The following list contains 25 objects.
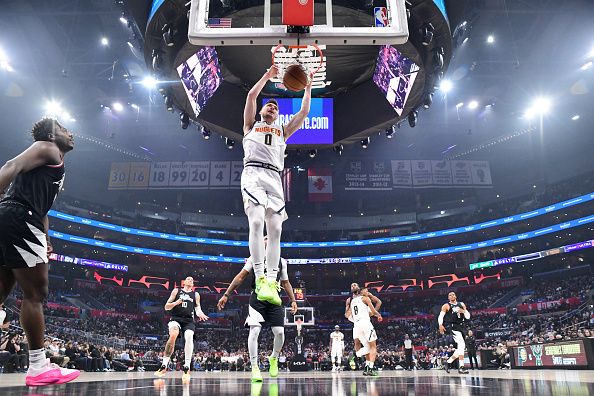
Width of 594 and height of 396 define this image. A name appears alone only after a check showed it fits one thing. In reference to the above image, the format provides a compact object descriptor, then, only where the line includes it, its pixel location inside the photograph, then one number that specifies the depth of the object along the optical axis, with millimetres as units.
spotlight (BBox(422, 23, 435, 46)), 8289
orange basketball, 4793
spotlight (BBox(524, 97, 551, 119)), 28897
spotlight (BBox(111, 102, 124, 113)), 28891
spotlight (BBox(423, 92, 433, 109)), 9993
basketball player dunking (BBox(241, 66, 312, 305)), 4504
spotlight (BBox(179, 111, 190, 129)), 10312
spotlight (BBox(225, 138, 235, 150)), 11809
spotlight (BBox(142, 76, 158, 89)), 25719
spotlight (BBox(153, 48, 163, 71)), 8773
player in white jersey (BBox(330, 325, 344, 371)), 17484
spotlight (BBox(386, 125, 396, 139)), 10744
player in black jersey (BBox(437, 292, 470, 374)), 11164
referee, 20406
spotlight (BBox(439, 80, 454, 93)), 25547
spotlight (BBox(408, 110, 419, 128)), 10466
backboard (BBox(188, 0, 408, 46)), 4645
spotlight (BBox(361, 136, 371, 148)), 11086
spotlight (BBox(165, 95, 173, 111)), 9820
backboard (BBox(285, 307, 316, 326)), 24480
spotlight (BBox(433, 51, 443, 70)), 8805
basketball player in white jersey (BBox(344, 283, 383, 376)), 9055
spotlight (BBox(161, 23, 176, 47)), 8273
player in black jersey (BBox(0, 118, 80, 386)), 3414
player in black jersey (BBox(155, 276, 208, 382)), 8656
